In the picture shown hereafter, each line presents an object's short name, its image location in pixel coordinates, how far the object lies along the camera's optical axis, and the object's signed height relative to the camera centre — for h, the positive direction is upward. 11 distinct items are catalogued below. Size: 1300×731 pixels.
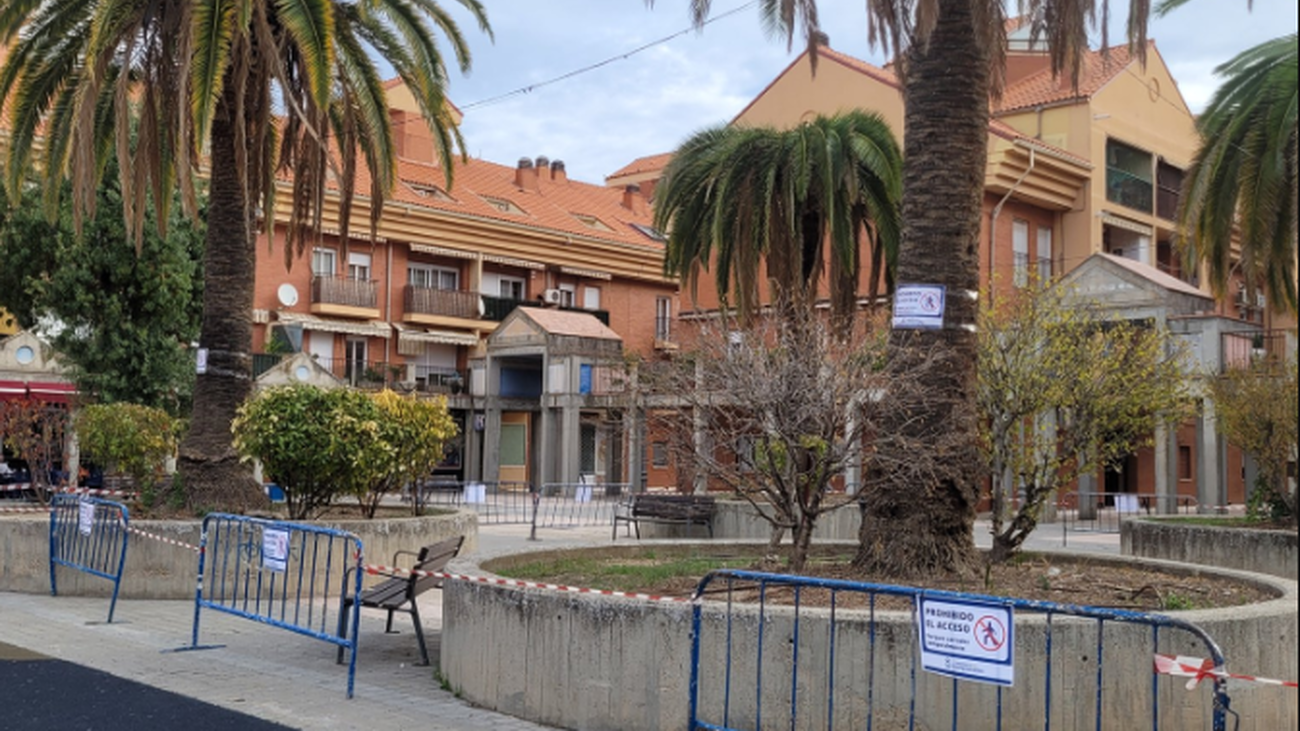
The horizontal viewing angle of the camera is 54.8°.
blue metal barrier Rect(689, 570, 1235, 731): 6.50 -0.94
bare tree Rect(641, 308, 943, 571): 8.59 +0.55
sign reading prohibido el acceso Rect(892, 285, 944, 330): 9.30 +1.38
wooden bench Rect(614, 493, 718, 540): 20.34 -0.41
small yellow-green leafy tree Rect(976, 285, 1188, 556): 10.91 +0.88
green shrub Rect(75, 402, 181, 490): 16.34 +0.30
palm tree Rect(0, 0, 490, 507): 13.09 +4.14
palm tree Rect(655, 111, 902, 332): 20.88 +4.93
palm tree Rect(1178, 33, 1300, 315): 13.27 +4.01
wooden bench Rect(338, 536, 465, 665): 9.14 -0.86
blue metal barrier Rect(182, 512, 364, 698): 9.32 -1.03
